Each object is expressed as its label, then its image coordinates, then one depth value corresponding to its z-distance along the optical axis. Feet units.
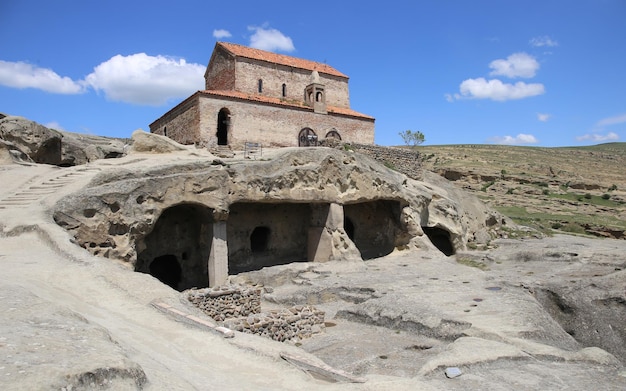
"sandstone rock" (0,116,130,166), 56.59
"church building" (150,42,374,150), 78.23
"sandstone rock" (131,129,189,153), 53.21
